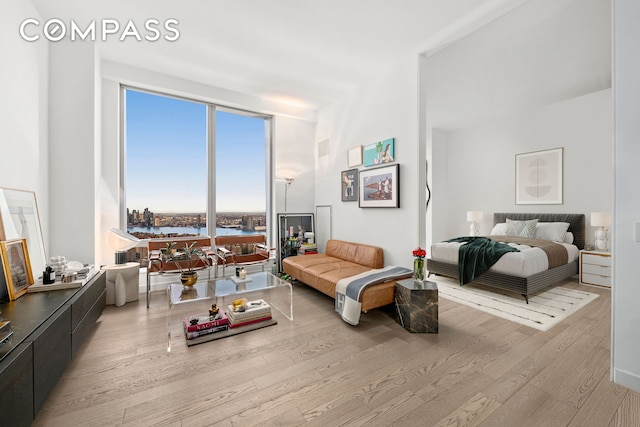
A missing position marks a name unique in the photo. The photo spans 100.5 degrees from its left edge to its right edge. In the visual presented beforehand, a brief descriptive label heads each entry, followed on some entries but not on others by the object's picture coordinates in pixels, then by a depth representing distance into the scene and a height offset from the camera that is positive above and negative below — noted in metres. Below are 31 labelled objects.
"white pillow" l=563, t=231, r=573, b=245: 4.62 -0.47
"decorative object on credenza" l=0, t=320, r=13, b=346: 1.32 -0.61
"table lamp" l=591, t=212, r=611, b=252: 4.14 -0.28
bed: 3.38 -0.83
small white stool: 3.22 -0.86
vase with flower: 2.75 -0.56
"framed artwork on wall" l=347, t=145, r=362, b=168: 4.24 +0.91
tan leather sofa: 2.81 -0.76
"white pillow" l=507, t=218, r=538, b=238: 4.93 -0.32
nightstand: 3.94 -0.87
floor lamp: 4.94 -0.05
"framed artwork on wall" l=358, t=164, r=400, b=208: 3.61 +0.36
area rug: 2.90 -1.15
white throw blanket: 2.69 -0.80
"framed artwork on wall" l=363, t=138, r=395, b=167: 3.71 +0.87
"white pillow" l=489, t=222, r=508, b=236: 5.30 -0.37
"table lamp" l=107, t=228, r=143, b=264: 3.31 -0.38
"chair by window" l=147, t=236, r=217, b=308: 3.38 -0.57
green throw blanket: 3.64 -0.64
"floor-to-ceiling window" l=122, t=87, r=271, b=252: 3.98 +0.74
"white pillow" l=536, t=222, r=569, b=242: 4.65 -0.35
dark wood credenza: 1.24 -0.76
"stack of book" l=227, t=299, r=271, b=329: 2.67 -1.05
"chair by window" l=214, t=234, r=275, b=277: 3.90 -0.58
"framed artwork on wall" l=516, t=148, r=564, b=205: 5.00 +0.67
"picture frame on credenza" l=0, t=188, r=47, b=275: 2.16 -0.08
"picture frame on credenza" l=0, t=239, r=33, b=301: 1.94 -0.42
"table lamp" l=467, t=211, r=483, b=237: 5.91 -0.19
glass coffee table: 2.62 -0.83
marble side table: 2.56 -0.95
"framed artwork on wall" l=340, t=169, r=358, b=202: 4.35 +0.45
